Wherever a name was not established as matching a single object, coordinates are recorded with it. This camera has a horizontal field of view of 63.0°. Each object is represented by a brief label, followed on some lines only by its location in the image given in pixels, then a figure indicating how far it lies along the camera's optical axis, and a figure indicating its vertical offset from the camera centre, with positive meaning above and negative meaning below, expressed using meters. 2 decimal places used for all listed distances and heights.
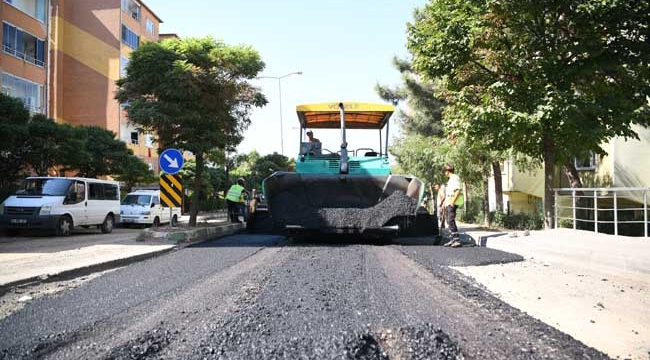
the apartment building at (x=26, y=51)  27.84 +8.38
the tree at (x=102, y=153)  22.95 +2.11
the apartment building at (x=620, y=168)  17.69 +1.00
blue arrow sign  12.92 +0.95
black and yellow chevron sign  13.13 +0.24
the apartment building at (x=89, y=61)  39.19 +10.47
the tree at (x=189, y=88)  14.13 +3.06
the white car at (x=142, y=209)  20.91 -0.39
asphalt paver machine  10.30 +0.16
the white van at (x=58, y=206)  14.18 -0.15
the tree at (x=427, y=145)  17.50 +2.18
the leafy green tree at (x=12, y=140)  15.93 +1.89
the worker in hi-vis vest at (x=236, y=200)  17.28 -0.02
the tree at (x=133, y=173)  24.72 +1.35
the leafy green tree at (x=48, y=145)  17.70 +1.93
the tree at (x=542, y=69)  10.11 +2.66
